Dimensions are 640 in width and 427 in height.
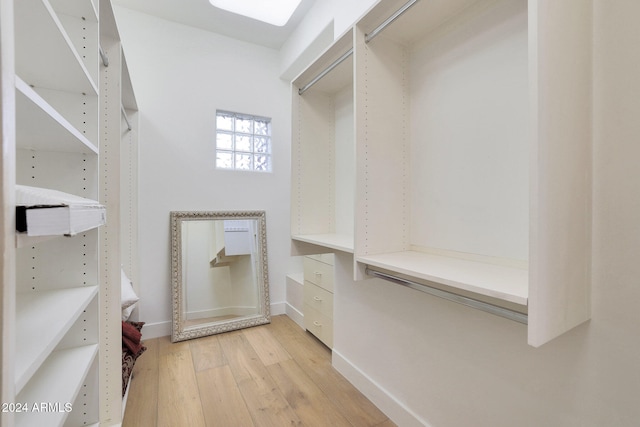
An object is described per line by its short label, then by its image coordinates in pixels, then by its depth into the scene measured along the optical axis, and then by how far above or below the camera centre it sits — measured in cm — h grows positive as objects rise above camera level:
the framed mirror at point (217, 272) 261 -59
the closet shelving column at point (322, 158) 193 +38
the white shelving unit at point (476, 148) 73 +24
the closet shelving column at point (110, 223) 136 -5
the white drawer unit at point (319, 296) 227 -72
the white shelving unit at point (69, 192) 46 +0
